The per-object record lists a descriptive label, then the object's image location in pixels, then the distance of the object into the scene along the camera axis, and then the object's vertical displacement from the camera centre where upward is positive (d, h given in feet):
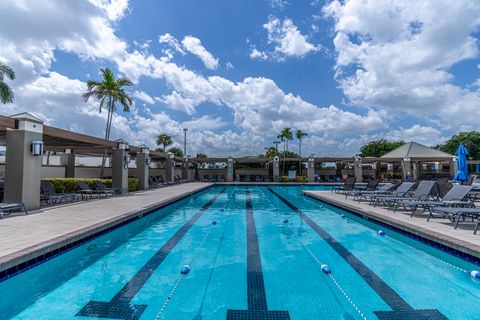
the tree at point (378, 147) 189.16 +16.25
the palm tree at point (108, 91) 65.67 +18.92
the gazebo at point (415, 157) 91.07 +4.72
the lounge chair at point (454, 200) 24.04 -2.70
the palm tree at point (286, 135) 144.66 +18.48
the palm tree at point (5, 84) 49.93 +15.46
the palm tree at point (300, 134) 166.40 +21.61
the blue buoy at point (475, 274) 13.46 -5.11
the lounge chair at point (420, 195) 29.27 -2.62
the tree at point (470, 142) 156.35 +16.37
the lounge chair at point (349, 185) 48.39 -2.57
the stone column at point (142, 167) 55.31 +0.55
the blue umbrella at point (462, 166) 42.79 +0.74
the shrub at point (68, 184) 39.11 -2.16
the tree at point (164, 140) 176.49 +19.33
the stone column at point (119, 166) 45.78 +0.62
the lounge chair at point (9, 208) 22.09 -3.22
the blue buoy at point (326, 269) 14.83 -5.37
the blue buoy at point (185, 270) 14.56 -5.33
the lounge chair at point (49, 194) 30.87 -2.87
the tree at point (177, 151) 195.37 +13.90
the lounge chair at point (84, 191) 37.37 -2.87
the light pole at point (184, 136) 142.46 +17.37
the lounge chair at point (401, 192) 33.29 -2.58
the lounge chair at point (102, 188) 40.63 -2.74
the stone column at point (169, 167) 76.54 +0.80
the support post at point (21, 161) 25.38 +0.77
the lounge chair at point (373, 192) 38.58 -3.15
